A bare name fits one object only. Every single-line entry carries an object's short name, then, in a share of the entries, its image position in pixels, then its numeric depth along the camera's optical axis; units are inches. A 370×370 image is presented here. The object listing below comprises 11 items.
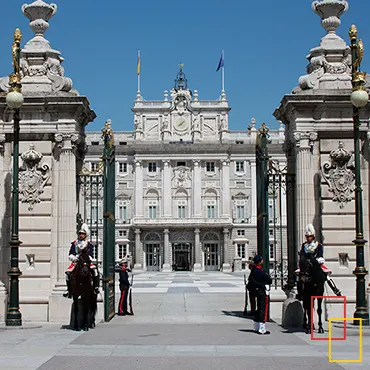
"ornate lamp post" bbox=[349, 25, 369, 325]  552.1
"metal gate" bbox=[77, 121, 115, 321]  622.5
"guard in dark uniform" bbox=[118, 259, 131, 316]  703.1
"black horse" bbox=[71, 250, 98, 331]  562.6
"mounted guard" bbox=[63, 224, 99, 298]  567.5
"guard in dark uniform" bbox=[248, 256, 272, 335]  531.8
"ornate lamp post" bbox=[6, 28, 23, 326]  567.8
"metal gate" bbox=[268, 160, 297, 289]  657.6
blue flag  2955.2
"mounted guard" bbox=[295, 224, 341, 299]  549.0
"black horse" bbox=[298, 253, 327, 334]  544.4
